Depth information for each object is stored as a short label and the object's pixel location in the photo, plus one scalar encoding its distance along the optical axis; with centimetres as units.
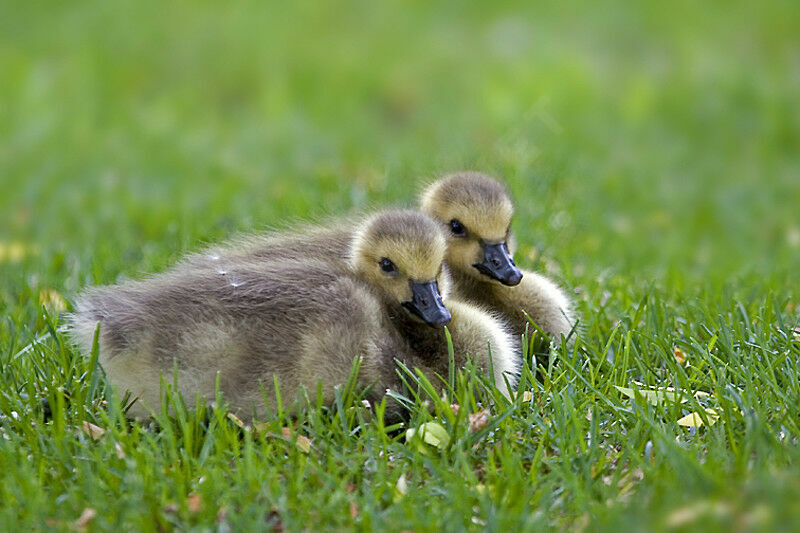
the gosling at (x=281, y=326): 694
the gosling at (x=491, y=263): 860
